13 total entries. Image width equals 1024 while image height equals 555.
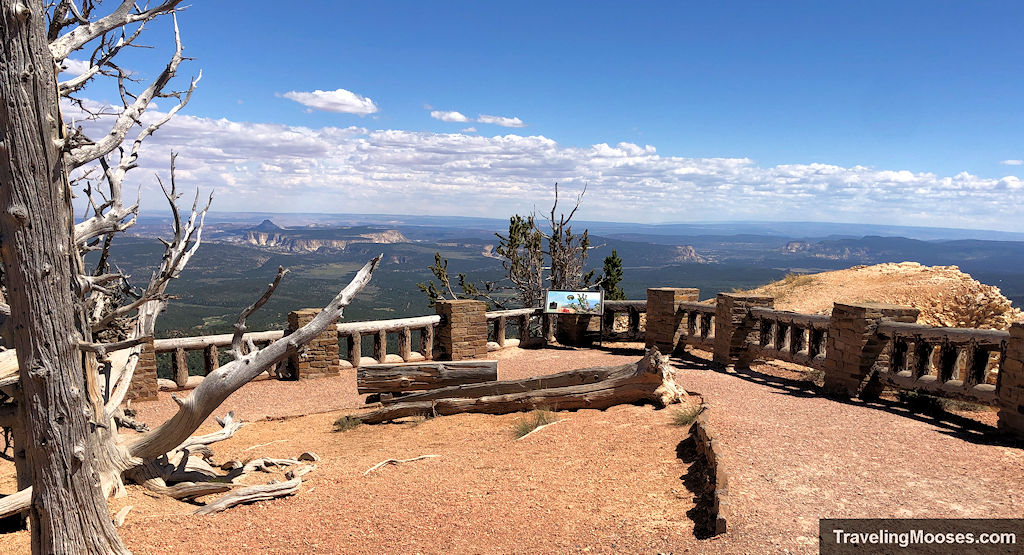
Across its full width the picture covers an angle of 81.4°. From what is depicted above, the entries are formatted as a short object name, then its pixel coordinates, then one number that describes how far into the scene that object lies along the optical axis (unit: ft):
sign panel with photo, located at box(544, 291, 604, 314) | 49.06
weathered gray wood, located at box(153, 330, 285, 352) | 37.43
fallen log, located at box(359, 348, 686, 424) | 29.91
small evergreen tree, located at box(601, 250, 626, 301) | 88.98
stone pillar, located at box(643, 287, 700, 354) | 47.03
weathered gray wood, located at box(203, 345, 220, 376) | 38.68
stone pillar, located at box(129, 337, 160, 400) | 36.70
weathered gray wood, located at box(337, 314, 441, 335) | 43.24
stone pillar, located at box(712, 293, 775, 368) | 40.75
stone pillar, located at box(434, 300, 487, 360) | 45.27
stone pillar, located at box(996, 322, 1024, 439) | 24.08
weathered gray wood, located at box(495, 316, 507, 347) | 50.88
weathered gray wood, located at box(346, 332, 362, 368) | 43.70
